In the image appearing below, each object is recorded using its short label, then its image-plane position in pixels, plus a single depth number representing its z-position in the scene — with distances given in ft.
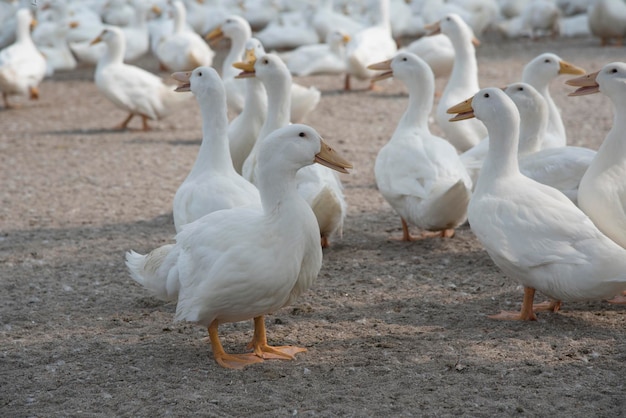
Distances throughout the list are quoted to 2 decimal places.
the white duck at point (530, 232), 27.61
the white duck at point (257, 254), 25.48
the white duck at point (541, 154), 36.14
